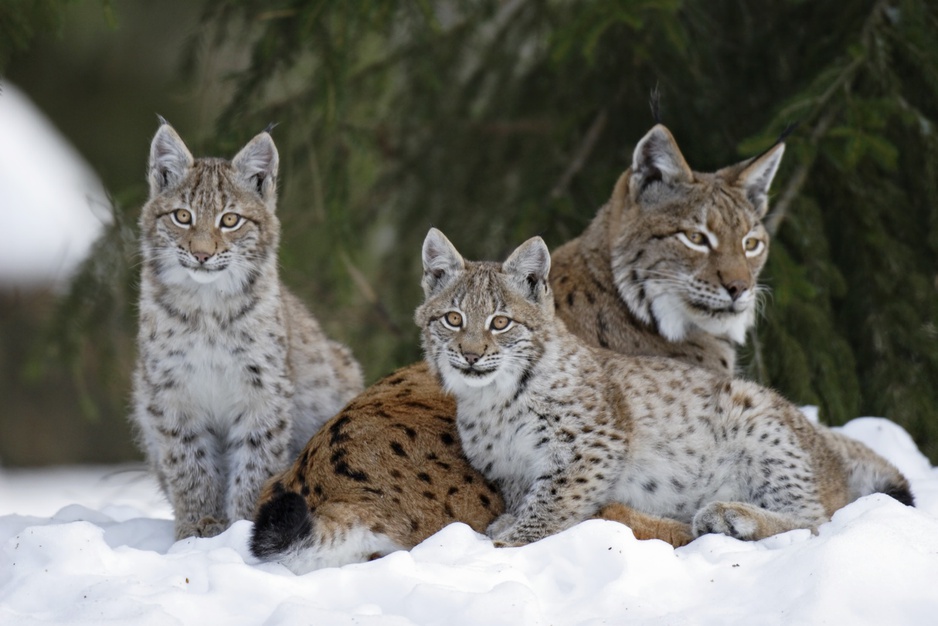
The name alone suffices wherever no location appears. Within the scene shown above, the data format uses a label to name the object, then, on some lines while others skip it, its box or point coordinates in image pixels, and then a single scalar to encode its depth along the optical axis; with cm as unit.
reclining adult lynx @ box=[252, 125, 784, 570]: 997
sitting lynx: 1085
